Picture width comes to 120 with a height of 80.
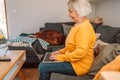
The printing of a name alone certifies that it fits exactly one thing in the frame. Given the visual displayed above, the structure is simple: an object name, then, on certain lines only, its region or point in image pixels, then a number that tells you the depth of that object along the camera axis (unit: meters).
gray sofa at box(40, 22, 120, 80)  1.61
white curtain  3.94
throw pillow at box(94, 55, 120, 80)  1.16
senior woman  1.49
